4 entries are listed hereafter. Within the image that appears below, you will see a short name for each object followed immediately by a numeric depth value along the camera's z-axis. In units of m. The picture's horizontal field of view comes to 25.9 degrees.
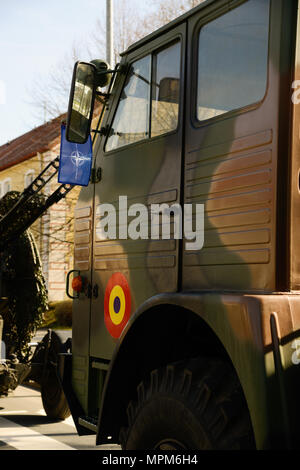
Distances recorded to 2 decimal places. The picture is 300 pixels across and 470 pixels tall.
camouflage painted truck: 2.70
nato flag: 4.41
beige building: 21.80
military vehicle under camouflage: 7.09
